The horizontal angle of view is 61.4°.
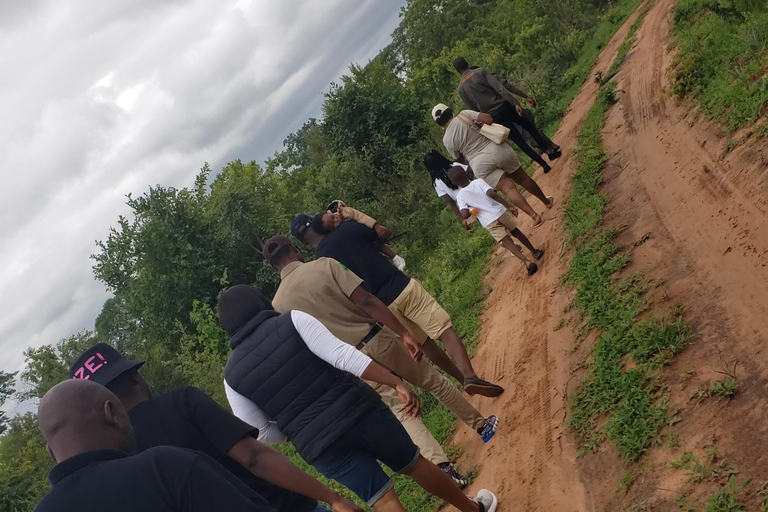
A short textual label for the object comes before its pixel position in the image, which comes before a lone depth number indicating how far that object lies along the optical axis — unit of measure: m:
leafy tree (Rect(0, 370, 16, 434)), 26.92
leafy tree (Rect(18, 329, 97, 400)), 16.95
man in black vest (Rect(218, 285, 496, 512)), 3.34
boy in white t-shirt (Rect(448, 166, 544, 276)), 7.12
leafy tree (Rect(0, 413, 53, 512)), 16.97
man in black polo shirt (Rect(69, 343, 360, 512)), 2.70
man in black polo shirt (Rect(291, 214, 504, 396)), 5.10
